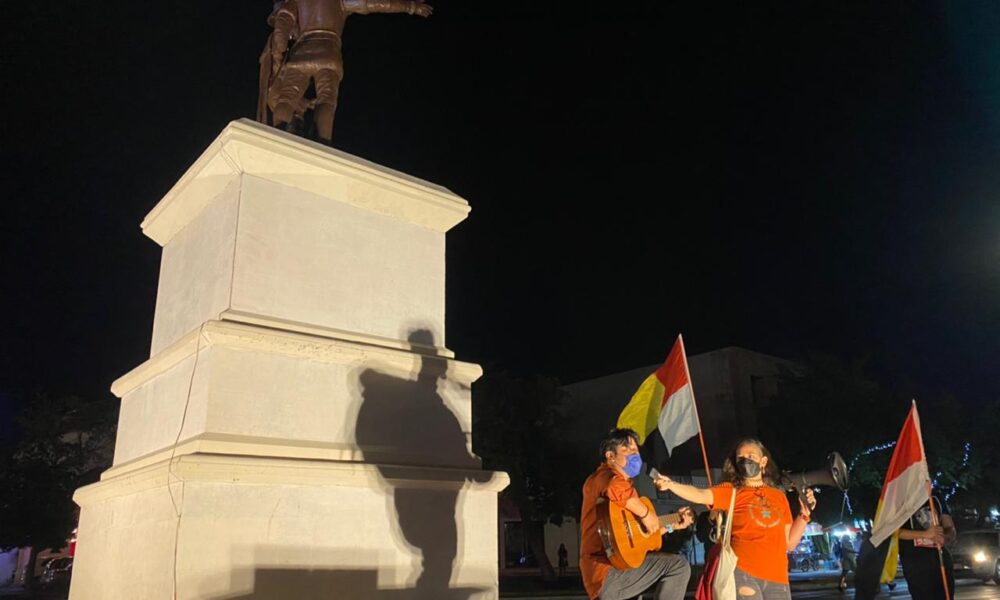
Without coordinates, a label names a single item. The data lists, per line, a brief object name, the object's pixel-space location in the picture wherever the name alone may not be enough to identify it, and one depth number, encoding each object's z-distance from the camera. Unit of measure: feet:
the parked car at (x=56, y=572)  121.29
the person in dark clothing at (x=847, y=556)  79.82
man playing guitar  13.43
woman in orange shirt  13.69
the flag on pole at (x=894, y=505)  24.66
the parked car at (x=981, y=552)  66.90
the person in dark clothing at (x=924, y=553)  24.18
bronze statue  20.38
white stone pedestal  13.99
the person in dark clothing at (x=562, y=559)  111.63
